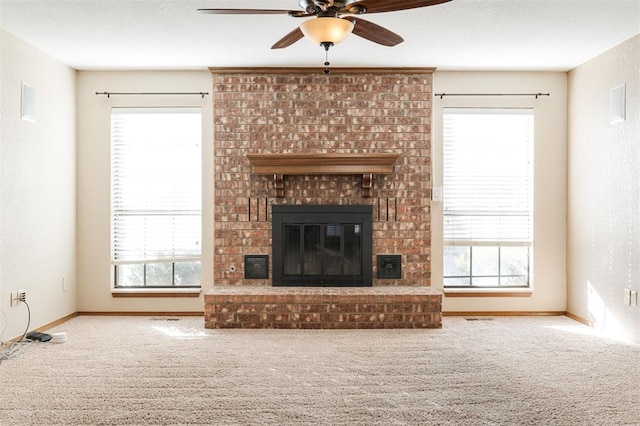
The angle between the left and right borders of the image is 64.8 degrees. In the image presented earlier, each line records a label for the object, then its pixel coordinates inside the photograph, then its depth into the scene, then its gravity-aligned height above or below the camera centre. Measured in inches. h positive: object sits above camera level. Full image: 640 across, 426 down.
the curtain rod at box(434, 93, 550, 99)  208.5 +48.2
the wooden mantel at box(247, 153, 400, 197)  192.4 +17.9
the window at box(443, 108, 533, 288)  210.4 +13.1
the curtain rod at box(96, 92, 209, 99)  207.5 +47.8
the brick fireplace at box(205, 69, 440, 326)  204.5 +25.8
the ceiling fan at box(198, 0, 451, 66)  99.8 +40.7
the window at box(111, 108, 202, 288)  209.5 +10.2
